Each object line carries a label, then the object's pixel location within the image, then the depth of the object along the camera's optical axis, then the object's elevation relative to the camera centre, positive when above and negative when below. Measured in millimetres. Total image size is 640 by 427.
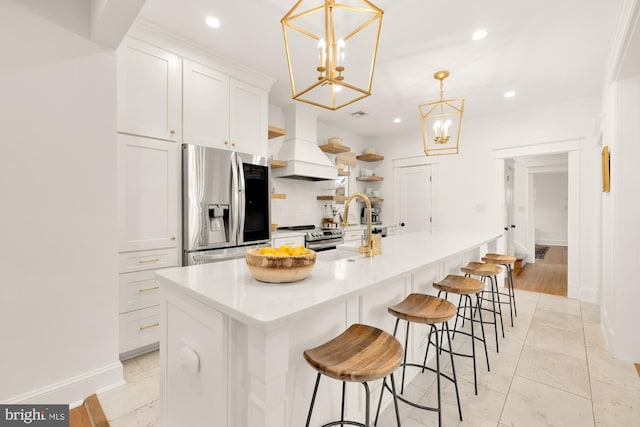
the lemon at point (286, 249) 1245 -165
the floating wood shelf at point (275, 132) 3551 +1009
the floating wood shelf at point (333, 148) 4717 +1070
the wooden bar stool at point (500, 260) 2992 -510
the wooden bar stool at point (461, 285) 1936 -525
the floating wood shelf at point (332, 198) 4703 +228
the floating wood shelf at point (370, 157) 5613 +1085
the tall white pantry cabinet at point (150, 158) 2238 +442
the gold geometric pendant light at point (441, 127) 3102 +1419
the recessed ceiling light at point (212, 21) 2264 +1533
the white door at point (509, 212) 4882 -1
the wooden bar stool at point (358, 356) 952 -537
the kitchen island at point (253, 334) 917 -495
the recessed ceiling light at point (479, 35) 2421 +1526
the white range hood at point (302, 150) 3908 +876
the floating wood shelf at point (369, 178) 5613 +665
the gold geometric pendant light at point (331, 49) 1384 +1541
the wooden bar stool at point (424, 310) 1448 -533
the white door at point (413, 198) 5324 +263
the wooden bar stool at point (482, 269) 2449 -516
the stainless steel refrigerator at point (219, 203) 2547 +81
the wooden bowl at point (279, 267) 1151 -226
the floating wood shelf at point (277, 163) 3800 +651
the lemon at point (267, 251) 1227 -172
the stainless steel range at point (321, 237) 3729 -353
